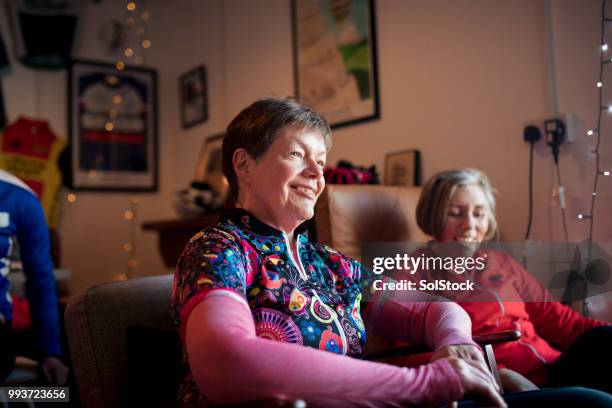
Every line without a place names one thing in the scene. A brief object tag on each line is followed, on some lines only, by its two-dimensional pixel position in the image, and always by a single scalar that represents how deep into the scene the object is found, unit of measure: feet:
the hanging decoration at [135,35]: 13.67
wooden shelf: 10.21
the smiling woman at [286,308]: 2.76
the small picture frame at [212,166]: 12.00
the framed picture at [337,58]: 9.08
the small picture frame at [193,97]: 13.17
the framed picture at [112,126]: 13.07
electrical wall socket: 6.41
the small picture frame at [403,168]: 8.23
